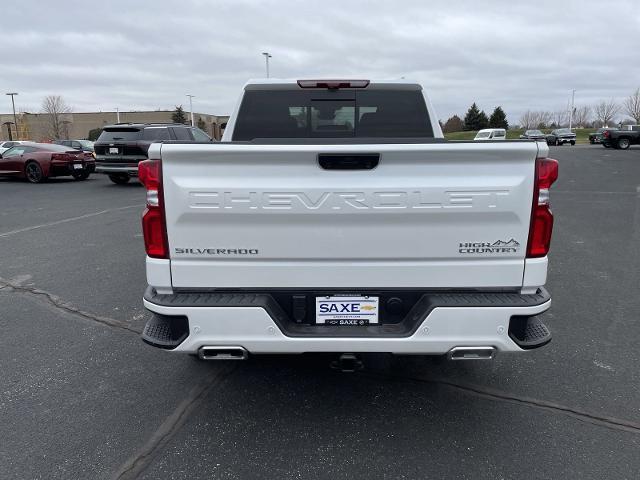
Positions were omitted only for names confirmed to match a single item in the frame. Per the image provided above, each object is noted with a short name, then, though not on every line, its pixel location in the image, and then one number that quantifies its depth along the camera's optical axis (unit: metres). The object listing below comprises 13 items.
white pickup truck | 2.46
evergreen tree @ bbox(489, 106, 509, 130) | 79.19
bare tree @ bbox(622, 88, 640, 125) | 82.64
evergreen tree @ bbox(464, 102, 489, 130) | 80.50
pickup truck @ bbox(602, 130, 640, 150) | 32.84
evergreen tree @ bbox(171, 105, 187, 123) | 67.75
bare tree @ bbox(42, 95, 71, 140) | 73.81
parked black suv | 14.94
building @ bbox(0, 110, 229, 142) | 75.94
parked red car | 17.16
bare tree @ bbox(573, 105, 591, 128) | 109.25
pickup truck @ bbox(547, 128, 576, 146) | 48.34
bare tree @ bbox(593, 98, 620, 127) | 100.19
